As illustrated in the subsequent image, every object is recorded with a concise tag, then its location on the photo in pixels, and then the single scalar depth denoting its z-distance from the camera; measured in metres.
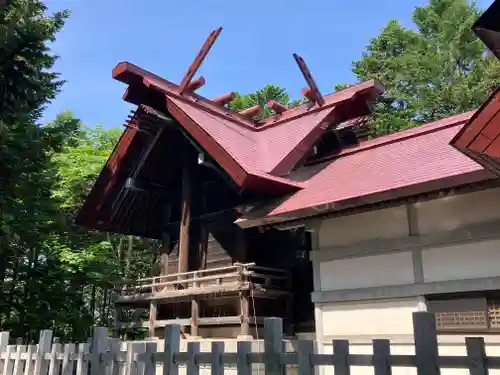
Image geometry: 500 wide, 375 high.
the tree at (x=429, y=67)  24.95
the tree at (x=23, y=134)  11.02
